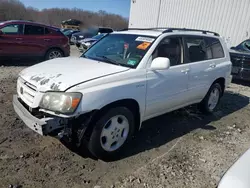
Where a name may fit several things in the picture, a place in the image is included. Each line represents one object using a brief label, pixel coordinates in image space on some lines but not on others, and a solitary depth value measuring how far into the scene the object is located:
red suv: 8.21
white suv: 2.64
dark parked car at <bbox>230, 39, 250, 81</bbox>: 7.79
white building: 12.94
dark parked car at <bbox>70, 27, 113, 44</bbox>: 19.95
